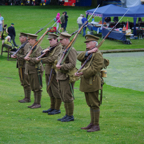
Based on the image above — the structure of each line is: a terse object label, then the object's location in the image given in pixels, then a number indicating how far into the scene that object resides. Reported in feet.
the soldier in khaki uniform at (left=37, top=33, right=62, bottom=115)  54.44
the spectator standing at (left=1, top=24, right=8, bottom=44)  161.21
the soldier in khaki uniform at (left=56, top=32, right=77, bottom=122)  48.16
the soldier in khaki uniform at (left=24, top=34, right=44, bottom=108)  57.52
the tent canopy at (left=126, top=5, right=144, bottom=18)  190.39
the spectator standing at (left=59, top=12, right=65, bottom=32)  197.73
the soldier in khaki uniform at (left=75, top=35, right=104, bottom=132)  42.73
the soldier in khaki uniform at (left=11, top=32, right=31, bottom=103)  63.07
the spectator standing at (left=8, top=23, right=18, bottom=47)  157.99
